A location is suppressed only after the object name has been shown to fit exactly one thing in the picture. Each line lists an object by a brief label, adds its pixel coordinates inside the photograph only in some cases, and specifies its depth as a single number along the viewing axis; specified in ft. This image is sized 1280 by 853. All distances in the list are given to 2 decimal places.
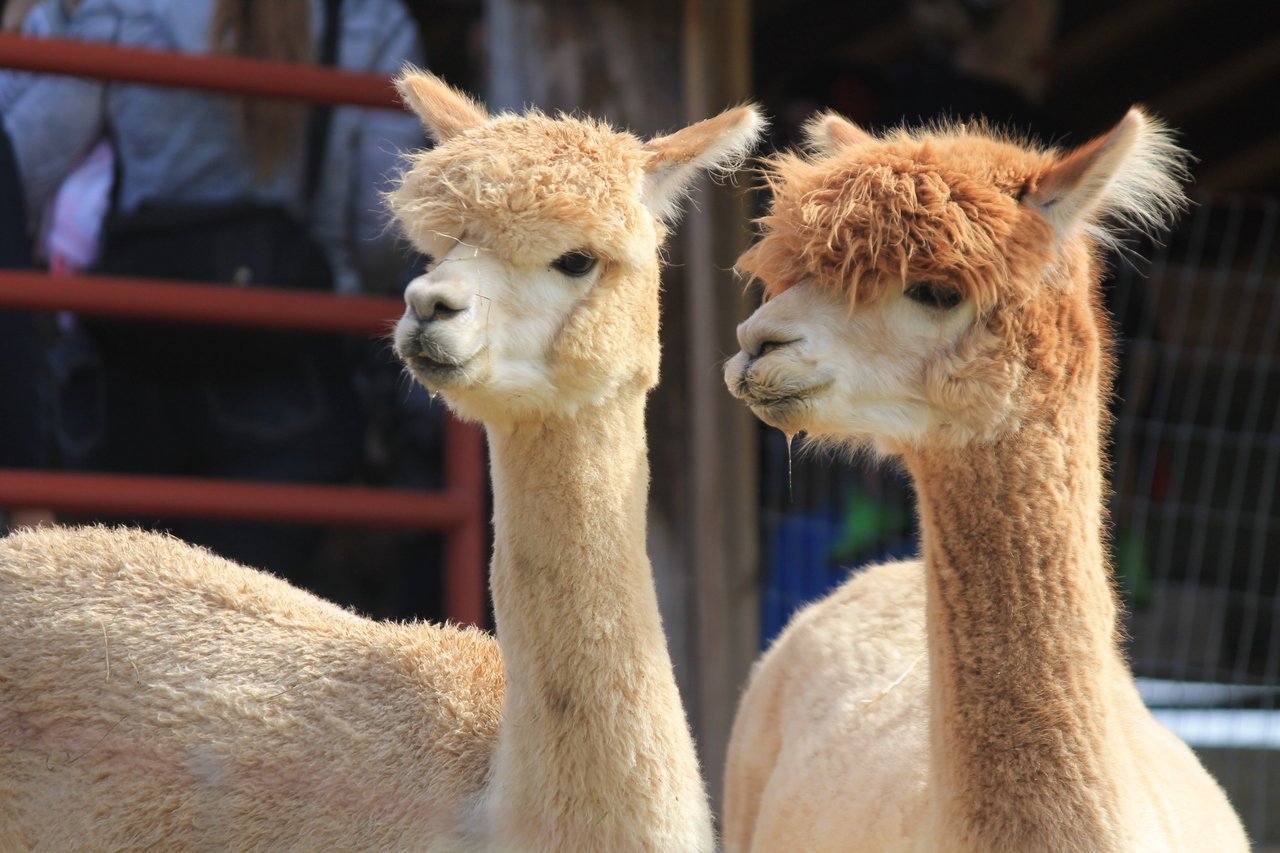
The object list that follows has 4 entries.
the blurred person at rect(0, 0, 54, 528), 27.12
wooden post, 28.81
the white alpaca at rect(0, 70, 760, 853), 17.52
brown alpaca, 16.02
